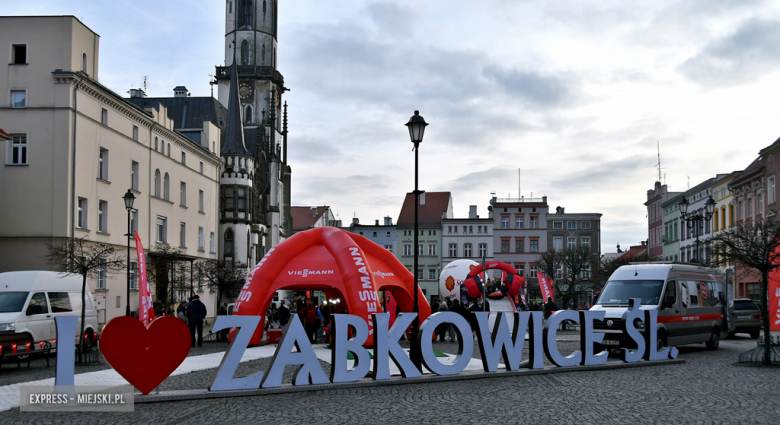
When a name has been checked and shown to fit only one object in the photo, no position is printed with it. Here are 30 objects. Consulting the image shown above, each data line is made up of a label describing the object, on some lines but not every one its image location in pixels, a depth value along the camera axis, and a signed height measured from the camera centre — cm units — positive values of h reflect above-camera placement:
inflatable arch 3709 -168
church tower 7206 +1673
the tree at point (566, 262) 6222 -118
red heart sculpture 1099 -154
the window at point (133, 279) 3803 -166
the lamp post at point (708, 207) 3075 +178
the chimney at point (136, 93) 6500 +1370
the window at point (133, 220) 3869 +143
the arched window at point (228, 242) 5662 +40
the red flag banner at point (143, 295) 2216 -148
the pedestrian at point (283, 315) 2897 -268
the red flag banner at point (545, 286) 3778 -199
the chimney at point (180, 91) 7056 +1512
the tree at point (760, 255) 1680 -15
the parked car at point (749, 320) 2788 -272
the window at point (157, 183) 4228 +370
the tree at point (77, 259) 2031 -39
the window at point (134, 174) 3897 +388
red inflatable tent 2134 -74
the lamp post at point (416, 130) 1636 +263
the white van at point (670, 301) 1841 -141
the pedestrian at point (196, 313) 2341 -211
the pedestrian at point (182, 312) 2651 -236
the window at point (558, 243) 9094 +64
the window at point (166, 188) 4406 +355
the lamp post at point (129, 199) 2584 +170
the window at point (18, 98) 3159 +641
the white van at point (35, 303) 1775 -148
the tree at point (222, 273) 3972 -146
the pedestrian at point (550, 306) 3350 -269
